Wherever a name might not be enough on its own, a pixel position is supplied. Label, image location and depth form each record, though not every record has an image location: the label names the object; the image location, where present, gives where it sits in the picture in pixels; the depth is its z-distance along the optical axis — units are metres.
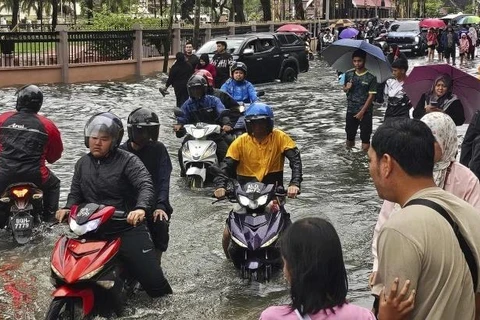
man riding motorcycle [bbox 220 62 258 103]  11.09
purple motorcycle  5.93
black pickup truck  21.22
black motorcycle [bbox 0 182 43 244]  7.26
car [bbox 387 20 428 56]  37.69
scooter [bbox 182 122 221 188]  9.67
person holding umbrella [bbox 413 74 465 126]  7.19
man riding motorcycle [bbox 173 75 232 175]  9.80
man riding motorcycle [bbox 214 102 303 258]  6.48
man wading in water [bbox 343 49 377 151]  10.70
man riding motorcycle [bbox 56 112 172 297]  5.25
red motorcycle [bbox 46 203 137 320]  4.84
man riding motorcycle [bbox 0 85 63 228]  7.18
